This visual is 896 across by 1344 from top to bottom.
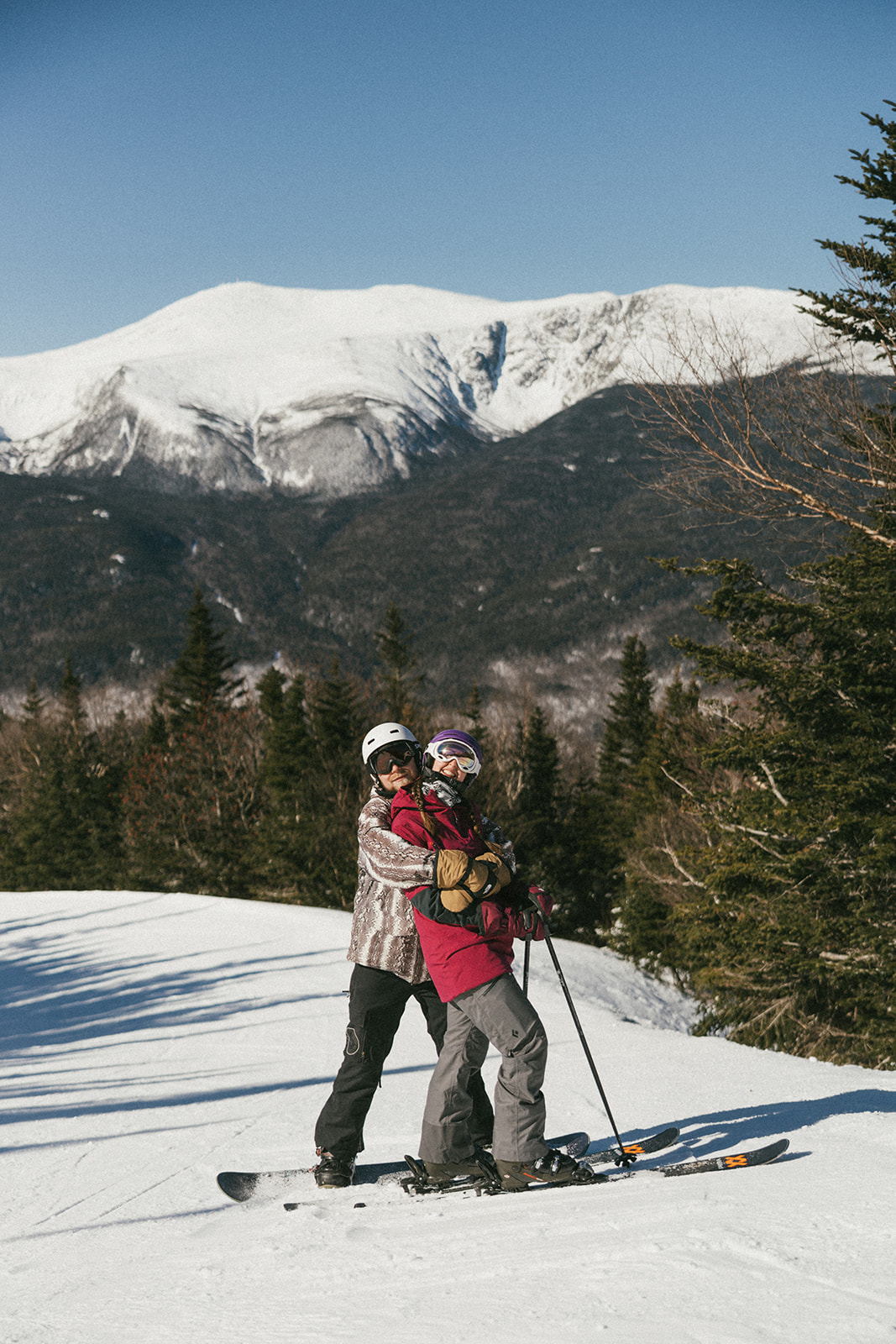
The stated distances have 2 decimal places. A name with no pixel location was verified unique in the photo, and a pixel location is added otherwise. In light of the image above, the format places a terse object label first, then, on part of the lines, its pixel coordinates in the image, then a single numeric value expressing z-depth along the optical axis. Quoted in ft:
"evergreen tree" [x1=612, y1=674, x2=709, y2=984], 85.05
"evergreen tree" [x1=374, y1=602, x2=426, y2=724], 147.13
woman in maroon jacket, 13.47
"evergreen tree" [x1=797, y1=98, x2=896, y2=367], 38.70
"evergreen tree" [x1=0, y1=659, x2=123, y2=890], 142.00
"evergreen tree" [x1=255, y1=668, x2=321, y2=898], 95.96
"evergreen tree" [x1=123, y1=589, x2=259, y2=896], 111.96
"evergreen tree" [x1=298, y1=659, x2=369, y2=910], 90.74
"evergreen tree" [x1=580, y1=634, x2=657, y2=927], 122.21
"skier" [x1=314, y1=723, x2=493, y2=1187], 14.78
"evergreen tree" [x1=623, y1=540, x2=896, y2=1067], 40.19
